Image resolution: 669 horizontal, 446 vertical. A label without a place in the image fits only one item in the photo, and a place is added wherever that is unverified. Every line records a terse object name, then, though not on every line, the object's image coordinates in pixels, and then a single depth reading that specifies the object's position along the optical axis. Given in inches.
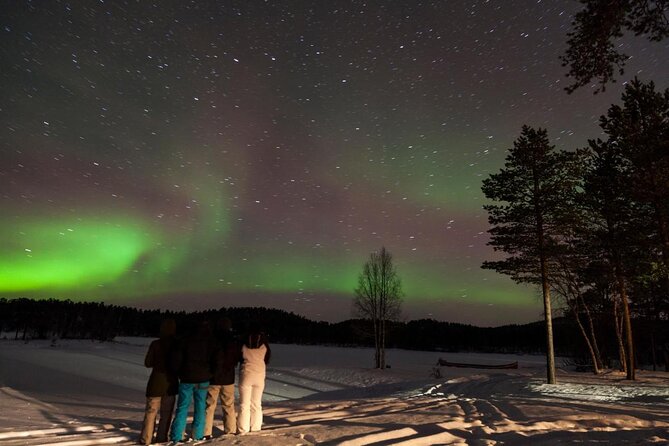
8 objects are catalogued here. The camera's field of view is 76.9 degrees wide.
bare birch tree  1610.5
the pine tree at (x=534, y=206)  852.0
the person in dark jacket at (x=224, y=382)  285.6
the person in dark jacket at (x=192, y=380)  269.3
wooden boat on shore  1669.5
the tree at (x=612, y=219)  773.9
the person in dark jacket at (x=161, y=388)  266.4
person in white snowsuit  290.9
